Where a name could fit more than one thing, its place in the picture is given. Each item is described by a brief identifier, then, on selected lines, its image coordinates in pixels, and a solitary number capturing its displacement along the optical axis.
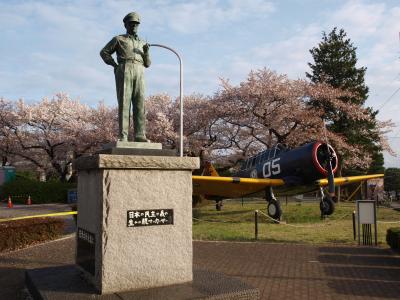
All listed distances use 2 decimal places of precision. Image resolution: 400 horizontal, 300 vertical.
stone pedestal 5.05
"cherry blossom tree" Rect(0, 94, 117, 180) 36.66
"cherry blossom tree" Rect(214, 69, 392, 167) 27.80
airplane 16.48
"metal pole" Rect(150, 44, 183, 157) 19.24
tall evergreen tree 34.66
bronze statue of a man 5.87
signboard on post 10.72
